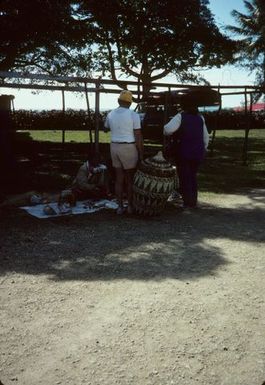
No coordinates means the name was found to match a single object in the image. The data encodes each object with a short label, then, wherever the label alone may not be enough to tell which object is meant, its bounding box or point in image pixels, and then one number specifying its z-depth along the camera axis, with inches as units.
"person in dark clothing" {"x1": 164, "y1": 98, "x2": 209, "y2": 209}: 286.2
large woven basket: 259.1
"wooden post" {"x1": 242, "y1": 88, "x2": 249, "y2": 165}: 469.4
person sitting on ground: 299.9
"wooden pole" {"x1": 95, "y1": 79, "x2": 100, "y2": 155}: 328.7
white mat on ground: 269.6
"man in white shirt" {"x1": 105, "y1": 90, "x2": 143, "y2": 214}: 256.2
